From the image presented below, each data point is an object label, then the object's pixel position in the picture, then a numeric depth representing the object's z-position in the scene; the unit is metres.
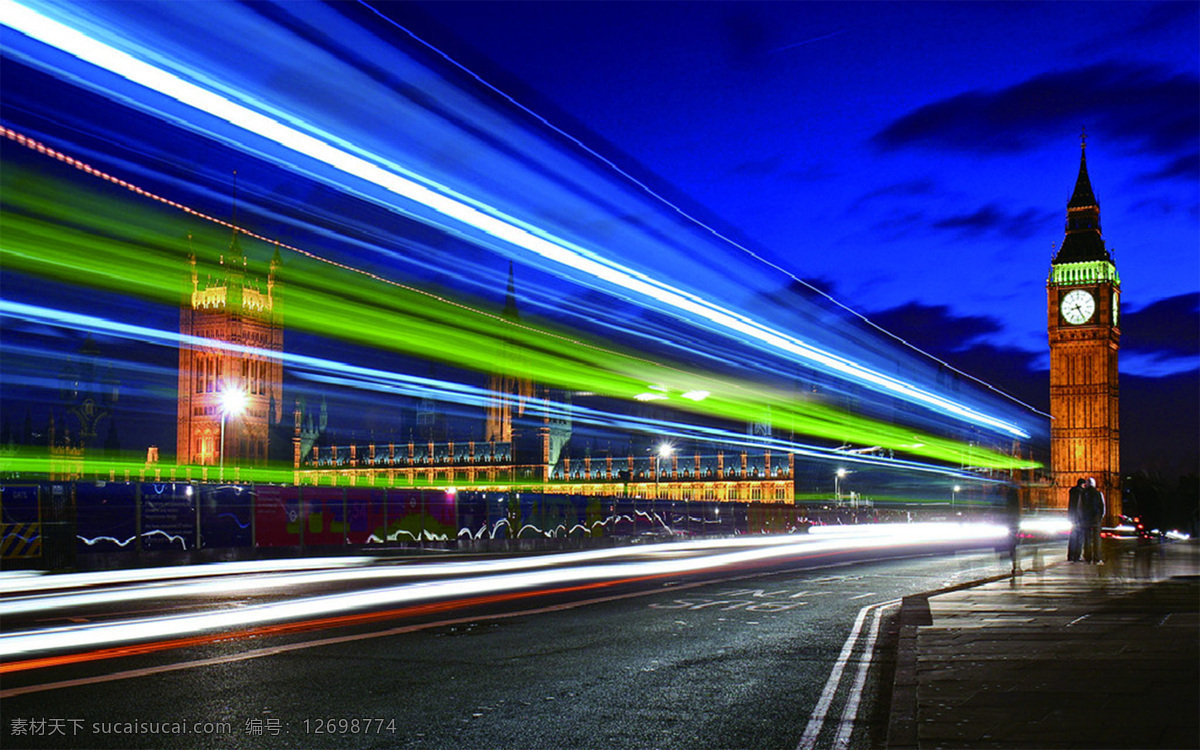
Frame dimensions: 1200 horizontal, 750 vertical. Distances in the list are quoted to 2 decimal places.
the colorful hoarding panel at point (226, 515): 26.33
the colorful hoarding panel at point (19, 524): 21.47
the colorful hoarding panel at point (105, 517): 22.94
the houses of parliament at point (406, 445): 142.62
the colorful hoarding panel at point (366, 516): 32.41
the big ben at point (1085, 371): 129.75
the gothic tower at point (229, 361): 141.50
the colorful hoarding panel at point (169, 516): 24.47
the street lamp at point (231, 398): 58.31
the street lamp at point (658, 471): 144.25
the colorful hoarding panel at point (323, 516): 30.23
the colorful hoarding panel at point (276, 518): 28.30
